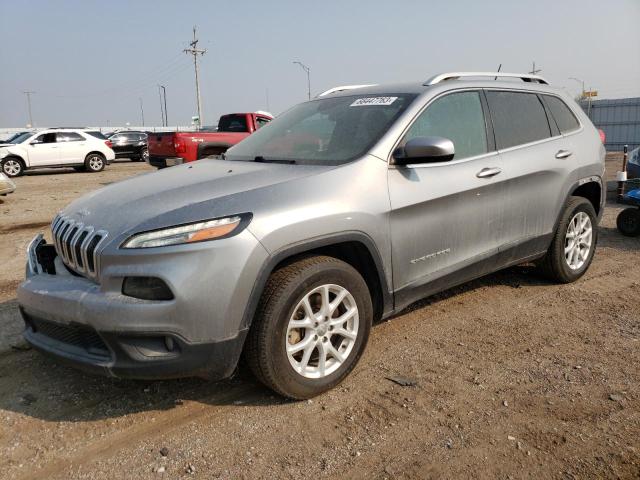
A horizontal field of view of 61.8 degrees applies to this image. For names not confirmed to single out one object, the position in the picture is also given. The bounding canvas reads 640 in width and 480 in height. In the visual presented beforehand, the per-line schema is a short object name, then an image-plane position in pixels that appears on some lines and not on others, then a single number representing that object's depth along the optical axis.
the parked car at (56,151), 18.12
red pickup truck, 12.20
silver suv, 2.55
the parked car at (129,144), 24.86
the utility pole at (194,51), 50.84
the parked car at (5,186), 11.37
